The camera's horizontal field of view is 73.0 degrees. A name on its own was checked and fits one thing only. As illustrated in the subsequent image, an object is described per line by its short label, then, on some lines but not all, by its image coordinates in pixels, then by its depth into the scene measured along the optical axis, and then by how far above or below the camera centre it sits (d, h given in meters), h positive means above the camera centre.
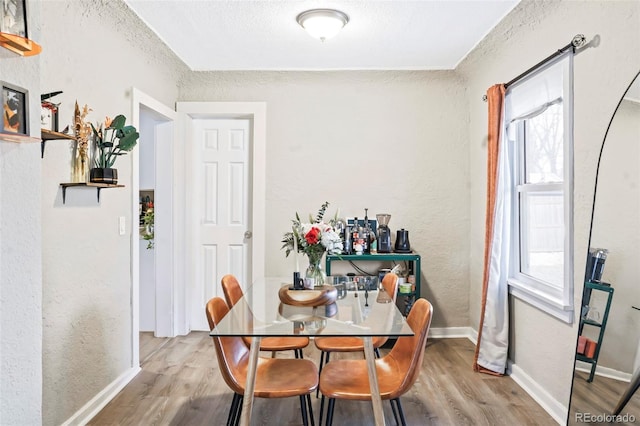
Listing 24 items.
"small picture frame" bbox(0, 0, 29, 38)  1.30 +0.56
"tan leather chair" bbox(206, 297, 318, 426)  1.88 -0.82
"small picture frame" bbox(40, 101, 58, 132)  2.08 +0.41
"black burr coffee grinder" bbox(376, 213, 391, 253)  3.86 -0.28
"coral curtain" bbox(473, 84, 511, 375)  3.14 -0.39
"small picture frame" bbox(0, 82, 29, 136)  1.31 +0.28
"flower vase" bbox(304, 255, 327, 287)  2.44 -0.40
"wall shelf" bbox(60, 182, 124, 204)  2.29 +0.08
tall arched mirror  1.72 -0.36
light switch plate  2.91 -0.17
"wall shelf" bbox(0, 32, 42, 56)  1.29 +0.48
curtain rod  2.31 +0.88
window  2.45 +0.12
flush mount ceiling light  2.76 +1.18
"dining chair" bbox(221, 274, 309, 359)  2.55 -0.85
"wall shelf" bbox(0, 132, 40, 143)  1.31 +0.19
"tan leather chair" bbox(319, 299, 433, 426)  1.84 -0.82
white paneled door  4.17 +0.07
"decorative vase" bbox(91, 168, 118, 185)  2.49 +0.14
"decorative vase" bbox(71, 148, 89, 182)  2.40 +0.19
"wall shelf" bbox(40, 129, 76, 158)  2.03 +0.31
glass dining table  1.82 -0.55
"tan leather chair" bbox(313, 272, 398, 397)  2.56 -0.85
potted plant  2.50 +0.33
